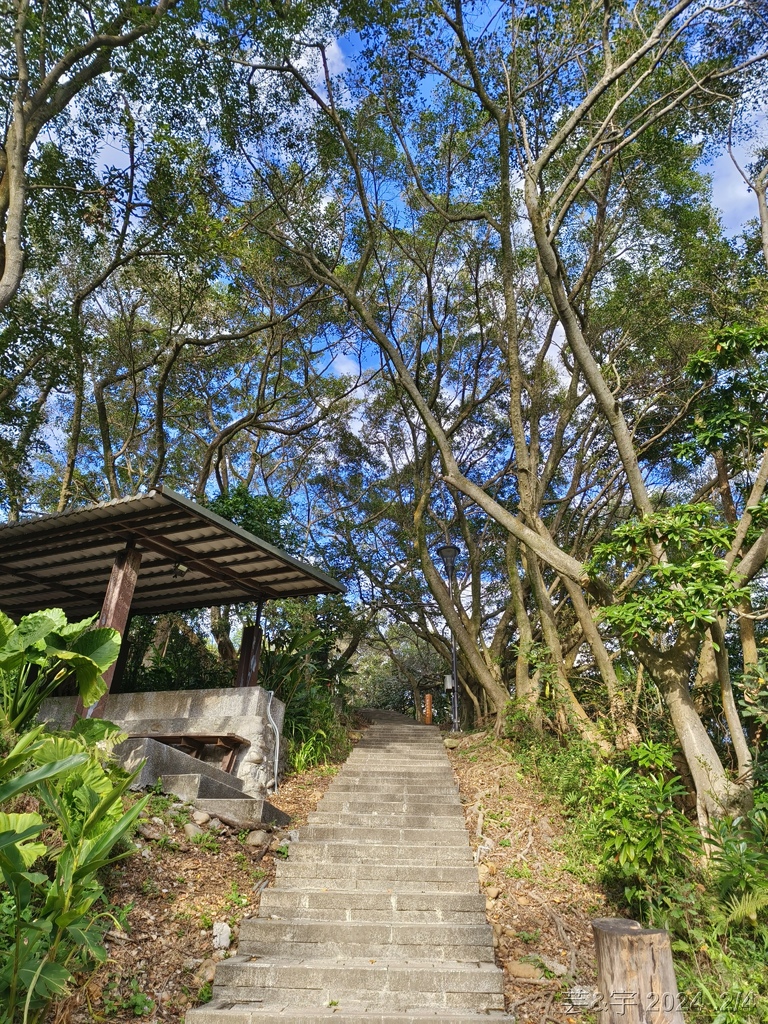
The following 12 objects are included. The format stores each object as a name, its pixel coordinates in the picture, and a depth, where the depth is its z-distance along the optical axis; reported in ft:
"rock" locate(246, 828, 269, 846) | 18.04
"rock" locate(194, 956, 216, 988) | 12.90
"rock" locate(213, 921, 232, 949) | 13.96
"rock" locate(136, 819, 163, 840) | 15.53
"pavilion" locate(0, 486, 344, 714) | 20.92
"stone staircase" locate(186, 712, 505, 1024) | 12.37
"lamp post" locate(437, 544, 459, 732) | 36.35
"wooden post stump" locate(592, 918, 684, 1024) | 10.00
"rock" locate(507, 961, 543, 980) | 13.41
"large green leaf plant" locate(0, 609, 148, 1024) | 9.29
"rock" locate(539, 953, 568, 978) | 13.37
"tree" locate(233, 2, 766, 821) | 20.03
